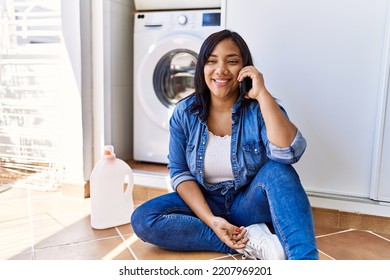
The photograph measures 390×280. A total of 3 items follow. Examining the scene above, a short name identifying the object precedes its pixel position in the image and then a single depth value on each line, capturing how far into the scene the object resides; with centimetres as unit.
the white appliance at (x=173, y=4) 201
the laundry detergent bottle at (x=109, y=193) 159
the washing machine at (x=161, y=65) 195
